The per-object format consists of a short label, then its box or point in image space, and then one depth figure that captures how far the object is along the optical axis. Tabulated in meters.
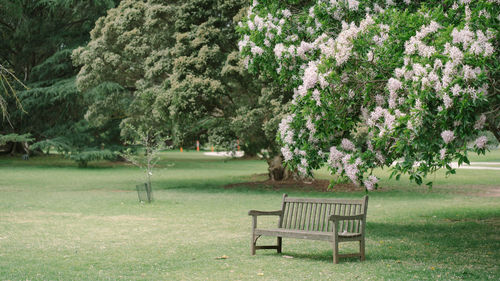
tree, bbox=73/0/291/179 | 21.50
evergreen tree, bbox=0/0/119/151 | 39.97
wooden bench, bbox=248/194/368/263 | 8.93
